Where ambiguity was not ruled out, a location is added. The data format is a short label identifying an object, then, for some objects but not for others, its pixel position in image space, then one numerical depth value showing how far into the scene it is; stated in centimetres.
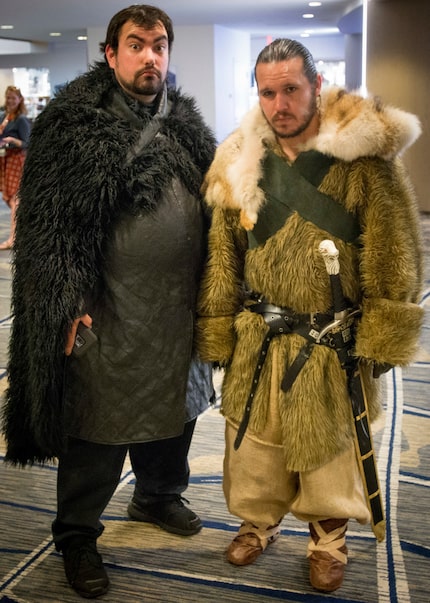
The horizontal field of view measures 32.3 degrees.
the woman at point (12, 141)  684
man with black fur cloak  187
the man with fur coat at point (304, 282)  182
